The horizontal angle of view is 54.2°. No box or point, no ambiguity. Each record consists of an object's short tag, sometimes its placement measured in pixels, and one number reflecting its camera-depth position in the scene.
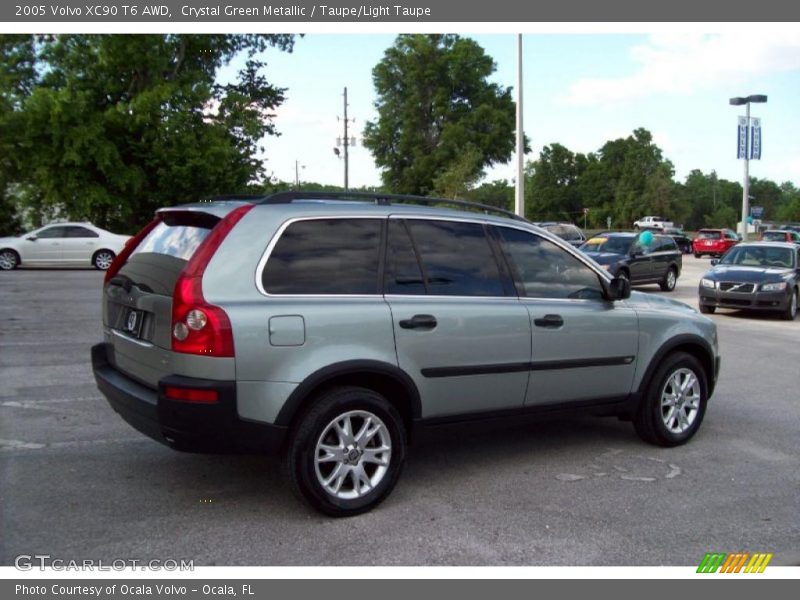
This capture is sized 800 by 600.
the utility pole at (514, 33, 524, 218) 22.22
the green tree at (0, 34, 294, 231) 28.62
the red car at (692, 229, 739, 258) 41.81
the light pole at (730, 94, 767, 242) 38.48
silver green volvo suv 4.05
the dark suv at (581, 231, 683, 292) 19.64
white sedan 23.64
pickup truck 66.06
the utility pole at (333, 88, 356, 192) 49.31
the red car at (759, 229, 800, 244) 37.44
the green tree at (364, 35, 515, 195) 64.56
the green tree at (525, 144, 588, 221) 107.31
